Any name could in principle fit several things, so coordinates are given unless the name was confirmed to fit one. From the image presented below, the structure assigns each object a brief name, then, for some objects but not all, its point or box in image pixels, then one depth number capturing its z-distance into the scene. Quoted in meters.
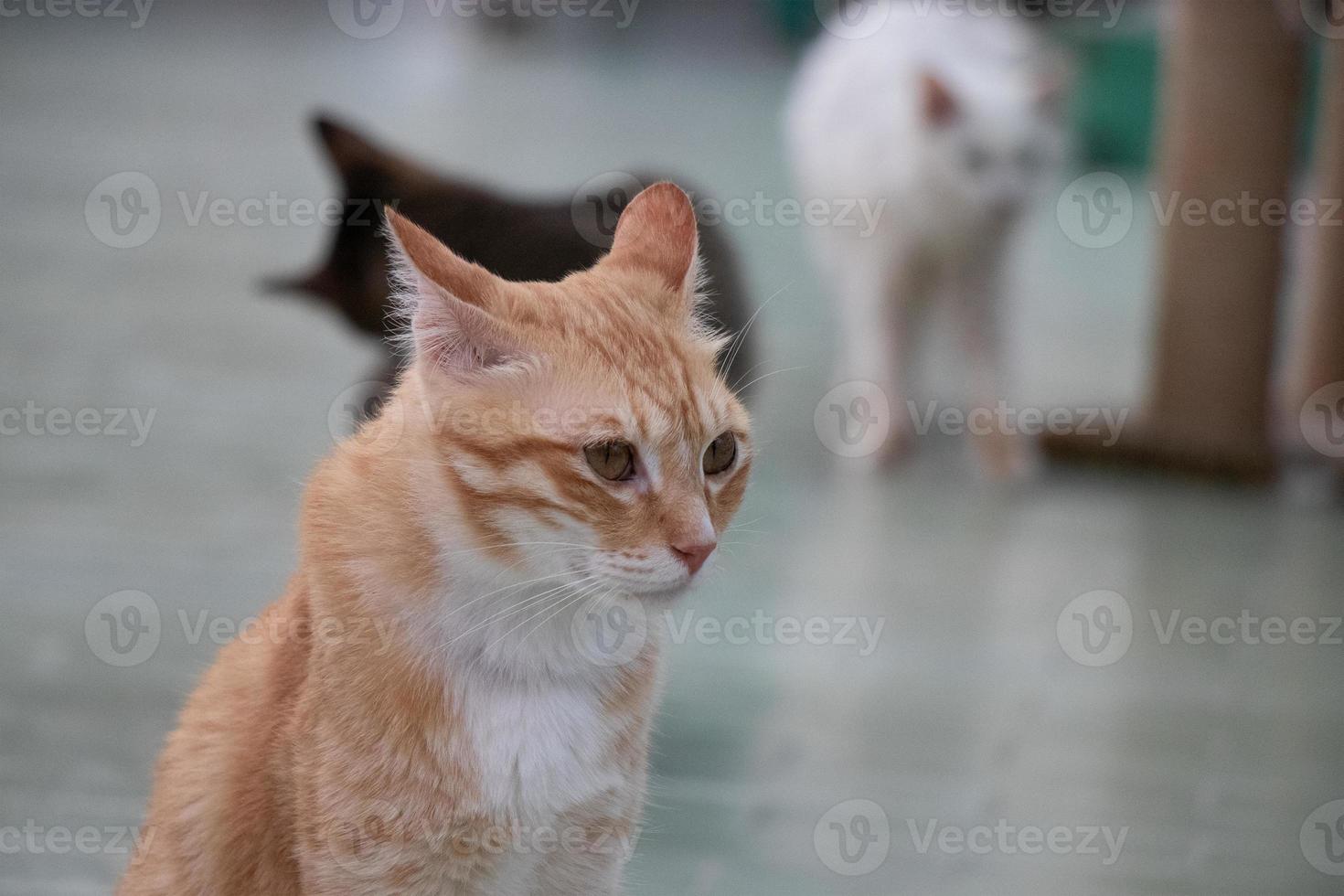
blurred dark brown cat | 4.10
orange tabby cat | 2.08
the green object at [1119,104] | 12.61
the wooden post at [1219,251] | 6.30
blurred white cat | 6.42
